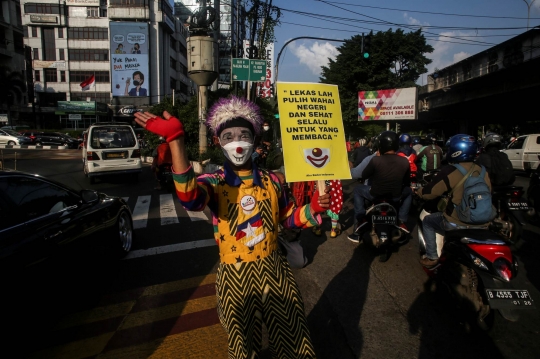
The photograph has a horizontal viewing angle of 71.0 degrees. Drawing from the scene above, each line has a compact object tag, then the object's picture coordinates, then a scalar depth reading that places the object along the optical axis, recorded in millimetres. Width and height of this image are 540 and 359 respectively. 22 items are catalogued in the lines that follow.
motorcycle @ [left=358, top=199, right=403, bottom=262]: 4816
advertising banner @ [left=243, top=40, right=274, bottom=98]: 28281
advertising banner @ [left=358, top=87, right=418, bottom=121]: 30281
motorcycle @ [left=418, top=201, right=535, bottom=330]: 2932
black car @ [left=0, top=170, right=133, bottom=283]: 2996
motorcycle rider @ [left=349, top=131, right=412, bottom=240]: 5008
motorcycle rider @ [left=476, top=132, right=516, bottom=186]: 6086
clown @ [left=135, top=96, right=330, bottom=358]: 2078
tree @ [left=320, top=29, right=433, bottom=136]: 39562
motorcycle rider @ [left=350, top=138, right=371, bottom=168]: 8030
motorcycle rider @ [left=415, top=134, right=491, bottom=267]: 3637
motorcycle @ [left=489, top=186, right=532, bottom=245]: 5547
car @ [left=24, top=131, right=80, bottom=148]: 34125
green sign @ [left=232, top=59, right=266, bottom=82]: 14977
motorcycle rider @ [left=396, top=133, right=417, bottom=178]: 8059
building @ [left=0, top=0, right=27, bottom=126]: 49062
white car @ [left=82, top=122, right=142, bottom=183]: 11914
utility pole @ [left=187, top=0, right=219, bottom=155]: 16453
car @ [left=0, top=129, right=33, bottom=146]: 31672
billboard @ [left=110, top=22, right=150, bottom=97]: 46844
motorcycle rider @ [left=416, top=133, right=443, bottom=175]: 8281
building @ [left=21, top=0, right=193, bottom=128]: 47438
